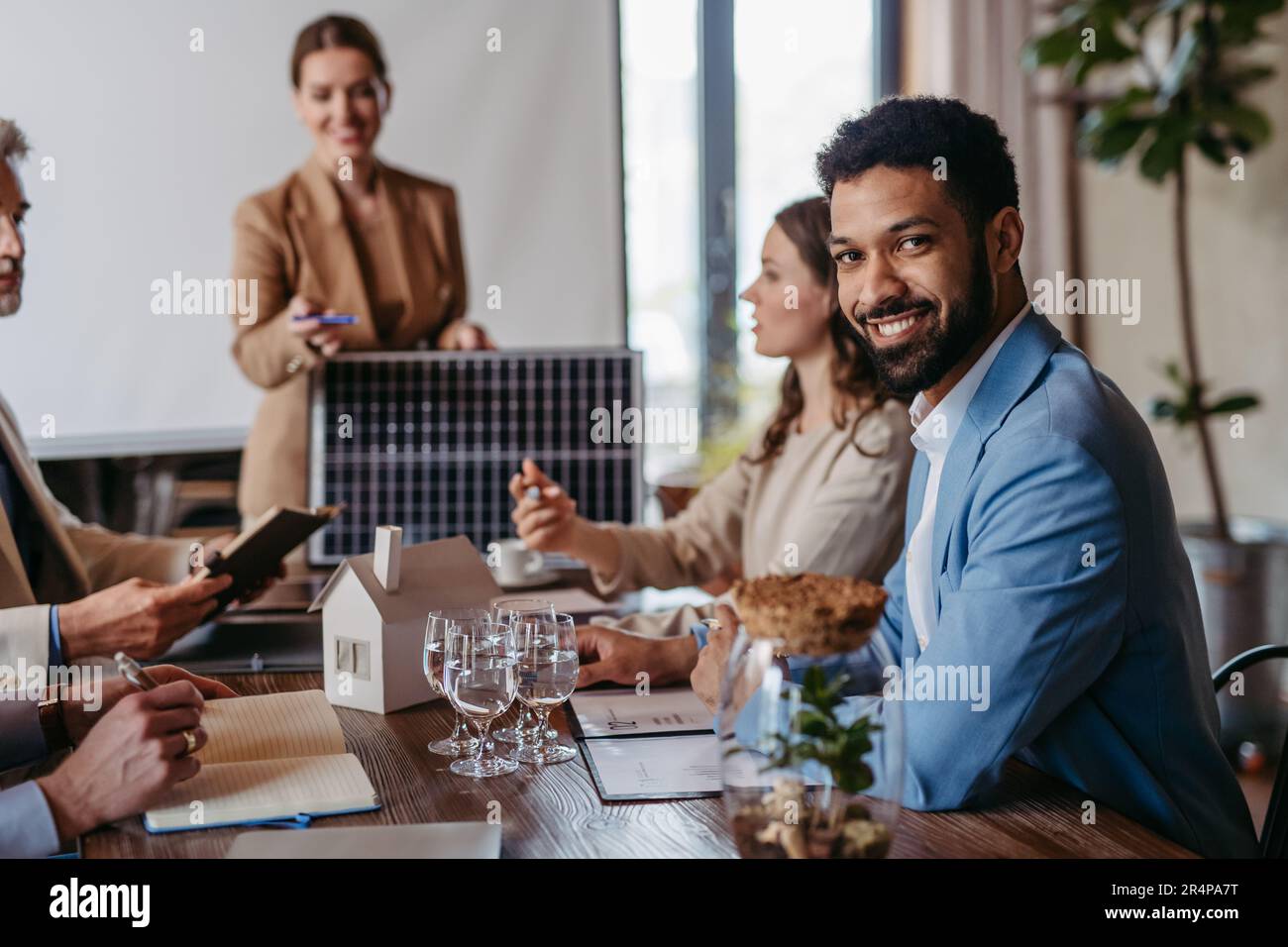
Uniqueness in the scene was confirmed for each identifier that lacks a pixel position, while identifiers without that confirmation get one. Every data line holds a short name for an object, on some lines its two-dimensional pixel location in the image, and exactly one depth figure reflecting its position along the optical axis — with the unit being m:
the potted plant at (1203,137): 3.27
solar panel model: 2.44
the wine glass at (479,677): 1.22
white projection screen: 3.30
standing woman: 3.19
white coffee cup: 2.35
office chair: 1.38
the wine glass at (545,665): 1.26
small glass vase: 0.89
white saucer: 2.34
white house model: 1.42
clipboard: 1.29
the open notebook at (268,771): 1.08
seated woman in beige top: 1.99
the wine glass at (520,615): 1.30
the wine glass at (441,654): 1.26
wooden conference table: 1.03
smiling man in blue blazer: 1.15
